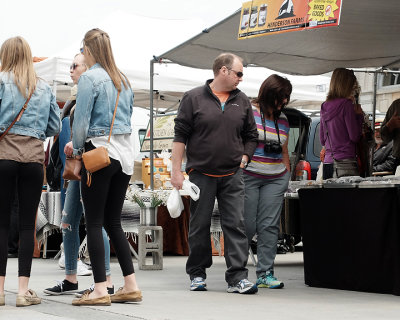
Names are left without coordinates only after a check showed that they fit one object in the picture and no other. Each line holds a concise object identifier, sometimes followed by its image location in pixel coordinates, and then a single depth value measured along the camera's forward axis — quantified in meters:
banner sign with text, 7.44
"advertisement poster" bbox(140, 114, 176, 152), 17.03
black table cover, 7.41
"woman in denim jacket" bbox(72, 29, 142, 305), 6.52
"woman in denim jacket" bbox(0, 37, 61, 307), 6.70
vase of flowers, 10.61
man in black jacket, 7.56
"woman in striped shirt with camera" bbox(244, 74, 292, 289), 8.14
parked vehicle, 11.38
